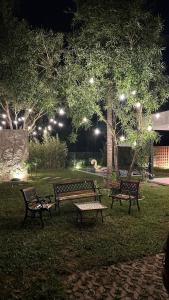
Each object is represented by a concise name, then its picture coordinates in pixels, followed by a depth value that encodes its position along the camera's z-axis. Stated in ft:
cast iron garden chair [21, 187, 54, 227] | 20.45
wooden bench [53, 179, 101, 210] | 24.36
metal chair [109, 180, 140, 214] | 24.06
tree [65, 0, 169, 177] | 27.13
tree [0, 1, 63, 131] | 38.30
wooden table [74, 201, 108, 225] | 20.41
